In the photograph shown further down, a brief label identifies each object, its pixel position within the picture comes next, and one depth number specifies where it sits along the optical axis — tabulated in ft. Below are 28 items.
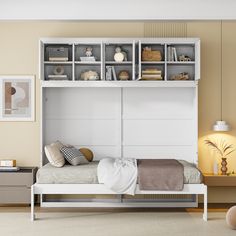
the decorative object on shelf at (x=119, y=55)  22.12
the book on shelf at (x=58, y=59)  22.04
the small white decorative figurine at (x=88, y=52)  22.33
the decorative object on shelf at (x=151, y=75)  21.99
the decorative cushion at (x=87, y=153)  22.03
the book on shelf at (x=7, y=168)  21.71
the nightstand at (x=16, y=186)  21.49
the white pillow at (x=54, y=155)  20.31
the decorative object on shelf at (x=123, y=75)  22.15
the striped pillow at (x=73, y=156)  20.68
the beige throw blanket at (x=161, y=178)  19.36
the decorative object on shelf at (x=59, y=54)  22.07
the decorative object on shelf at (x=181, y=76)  22.08
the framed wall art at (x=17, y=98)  22.95
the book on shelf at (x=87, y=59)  22.20
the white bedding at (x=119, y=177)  19.29
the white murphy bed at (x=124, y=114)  22.81
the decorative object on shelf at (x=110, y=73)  22.20
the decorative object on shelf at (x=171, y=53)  22.36
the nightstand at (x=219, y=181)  21.52
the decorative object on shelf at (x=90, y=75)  22.07
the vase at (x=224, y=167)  22.30
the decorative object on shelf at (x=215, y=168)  22.36
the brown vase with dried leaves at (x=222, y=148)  22.98
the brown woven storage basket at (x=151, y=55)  22.06
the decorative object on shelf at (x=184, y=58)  22.30
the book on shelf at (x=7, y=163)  21.89
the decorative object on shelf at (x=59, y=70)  22.43
